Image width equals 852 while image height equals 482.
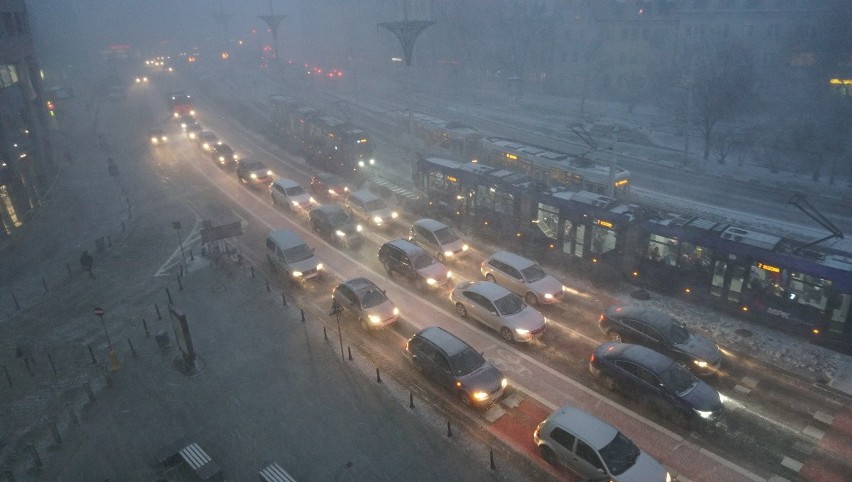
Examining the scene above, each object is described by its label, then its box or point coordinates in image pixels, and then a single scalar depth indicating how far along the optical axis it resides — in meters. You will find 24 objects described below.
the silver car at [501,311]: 18.58
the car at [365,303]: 19.62
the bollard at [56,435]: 15.01
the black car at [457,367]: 15.41
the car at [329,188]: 35.44
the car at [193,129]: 51.16
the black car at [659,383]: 14.26
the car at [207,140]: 47.22
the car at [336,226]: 27.59
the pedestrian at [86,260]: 25.33
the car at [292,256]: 23.48
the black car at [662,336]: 16.52
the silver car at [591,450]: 12.09
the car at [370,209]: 29.92
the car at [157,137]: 52.31
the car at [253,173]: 37.59
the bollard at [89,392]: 16.77
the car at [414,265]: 22.75
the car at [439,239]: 25.30
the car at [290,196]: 32.17
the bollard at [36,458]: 14.29
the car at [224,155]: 42.22
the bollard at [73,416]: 15.86
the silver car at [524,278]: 21.25
